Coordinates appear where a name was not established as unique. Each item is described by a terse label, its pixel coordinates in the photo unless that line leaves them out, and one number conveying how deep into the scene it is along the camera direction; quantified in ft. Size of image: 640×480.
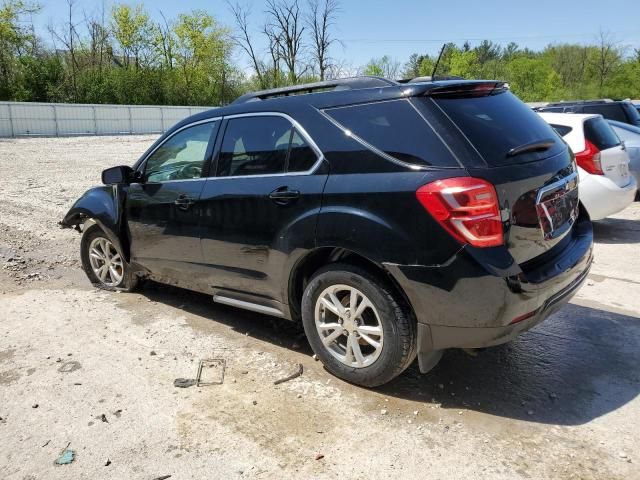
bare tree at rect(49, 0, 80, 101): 153.38
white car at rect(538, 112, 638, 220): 22.70
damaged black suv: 9.34
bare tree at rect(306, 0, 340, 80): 138.89
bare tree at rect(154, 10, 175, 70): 185.68
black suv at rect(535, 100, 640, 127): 38.45
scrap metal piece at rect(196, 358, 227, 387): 11.66
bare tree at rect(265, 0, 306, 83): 144.15
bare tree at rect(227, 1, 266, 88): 169.56
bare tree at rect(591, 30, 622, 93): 200.03
